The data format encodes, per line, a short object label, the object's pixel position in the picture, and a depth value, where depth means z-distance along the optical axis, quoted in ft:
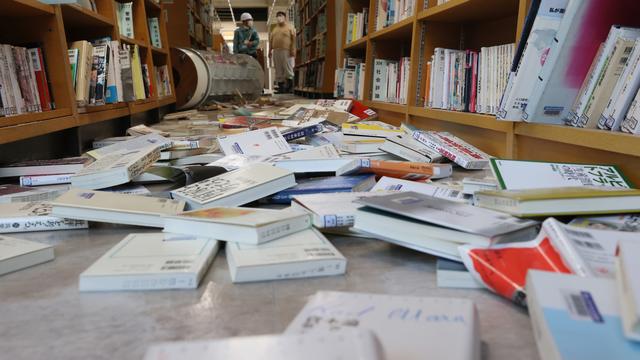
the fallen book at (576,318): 1.42
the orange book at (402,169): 4.24
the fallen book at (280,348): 1.12
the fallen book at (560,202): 2.67
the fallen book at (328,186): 3.75
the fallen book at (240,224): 2.57
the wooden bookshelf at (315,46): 20.31
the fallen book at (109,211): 3.05
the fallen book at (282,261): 2.32
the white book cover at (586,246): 1.99
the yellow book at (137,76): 9.82
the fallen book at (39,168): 4.67
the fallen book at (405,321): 1.53
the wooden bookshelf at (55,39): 4.96
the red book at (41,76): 5.76
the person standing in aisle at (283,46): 30.91
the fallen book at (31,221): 3.11
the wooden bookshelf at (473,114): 3.79
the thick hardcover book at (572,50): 4.00
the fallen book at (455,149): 4.88
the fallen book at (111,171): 3.98
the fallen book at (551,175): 3.38
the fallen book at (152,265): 2.24
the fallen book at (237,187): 3.36
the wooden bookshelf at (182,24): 19.44
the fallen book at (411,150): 5.00
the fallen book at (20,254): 2.51
